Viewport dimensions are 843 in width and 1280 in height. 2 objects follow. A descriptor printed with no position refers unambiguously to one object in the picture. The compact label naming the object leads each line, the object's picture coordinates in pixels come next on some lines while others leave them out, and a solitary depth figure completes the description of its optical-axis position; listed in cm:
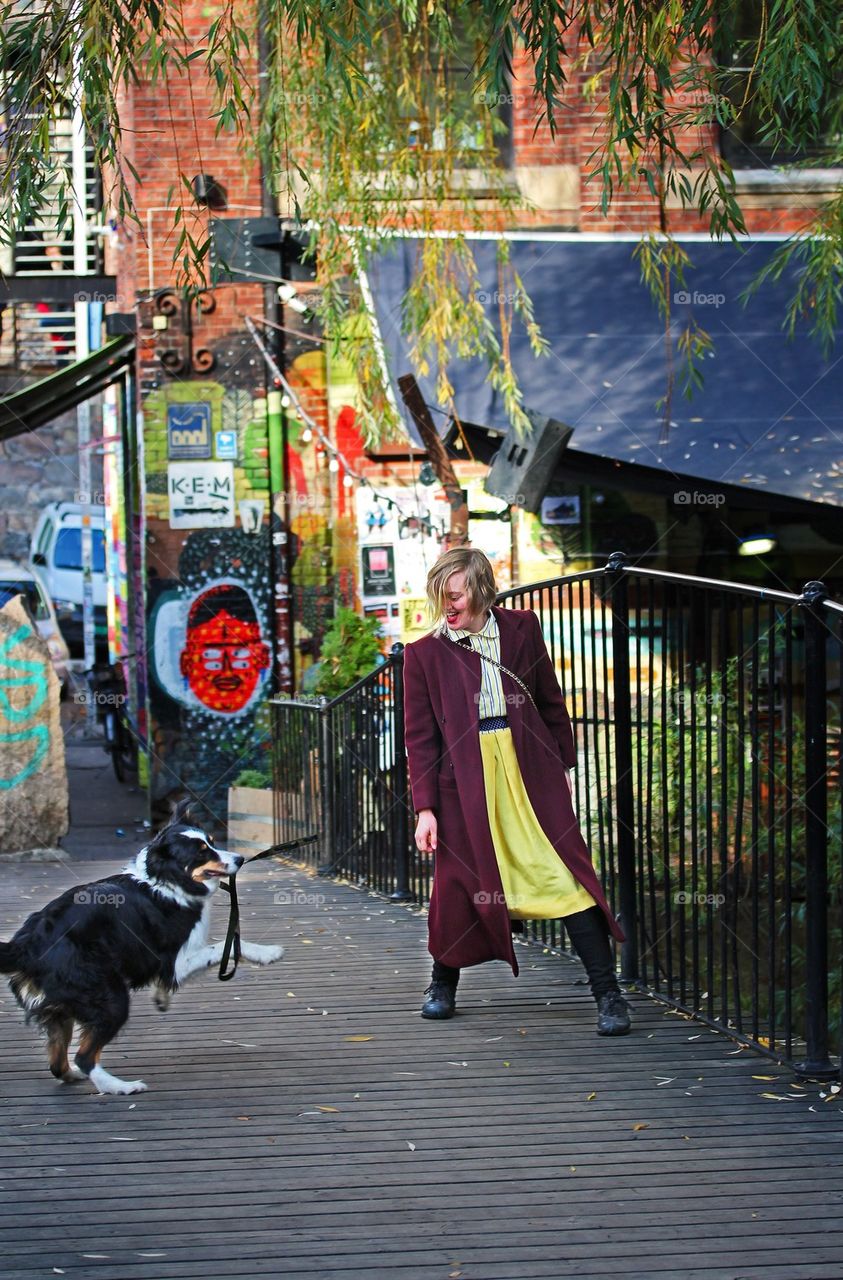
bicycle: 1717
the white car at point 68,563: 2372
